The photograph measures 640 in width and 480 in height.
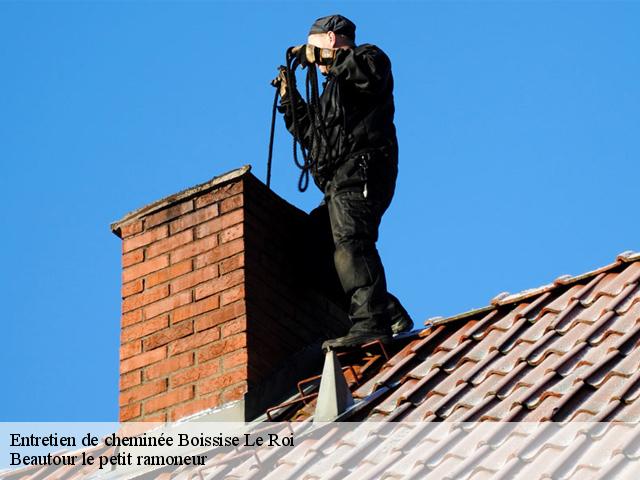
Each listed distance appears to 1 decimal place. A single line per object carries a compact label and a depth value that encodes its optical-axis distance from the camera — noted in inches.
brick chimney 671.1
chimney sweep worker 685.3
